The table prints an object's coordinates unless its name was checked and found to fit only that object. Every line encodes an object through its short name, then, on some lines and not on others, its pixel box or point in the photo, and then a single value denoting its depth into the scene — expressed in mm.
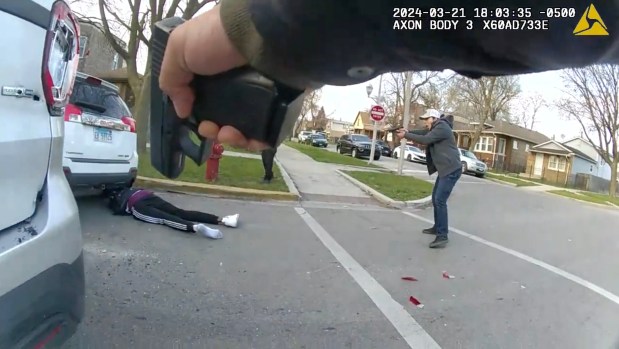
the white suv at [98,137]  4797
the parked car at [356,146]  26766
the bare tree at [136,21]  12203
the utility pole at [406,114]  11606
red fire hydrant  8109
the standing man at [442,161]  5691
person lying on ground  4816
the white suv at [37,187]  1435
